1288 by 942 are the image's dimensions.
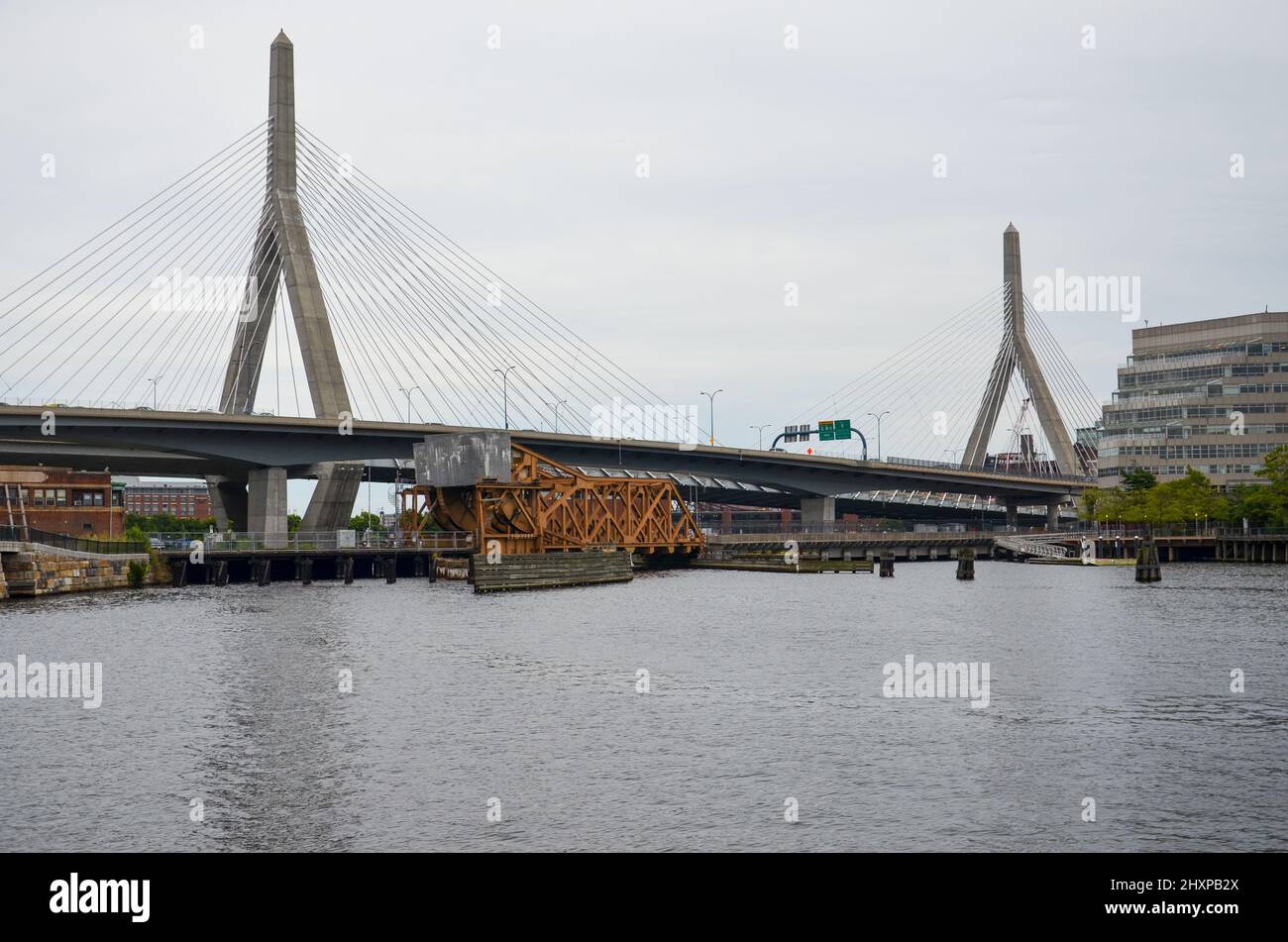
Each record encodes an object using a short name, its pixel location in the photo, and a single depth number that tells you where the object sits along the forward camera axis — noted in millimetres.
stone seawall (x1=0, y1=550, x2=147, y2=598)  76000
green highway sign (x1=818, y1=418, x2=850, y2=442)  183000
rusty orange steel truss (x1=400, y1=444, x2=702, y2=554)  102250
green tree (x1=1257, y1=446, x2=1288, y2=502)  132750
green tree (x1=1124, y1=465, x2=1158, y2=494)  153125
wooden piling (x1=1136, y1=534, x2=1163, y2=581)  95938
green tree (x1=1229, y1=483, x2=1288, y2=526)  134125
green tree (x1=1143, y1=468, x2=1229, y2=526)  140750
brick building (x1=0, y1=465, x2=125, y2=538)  135000
